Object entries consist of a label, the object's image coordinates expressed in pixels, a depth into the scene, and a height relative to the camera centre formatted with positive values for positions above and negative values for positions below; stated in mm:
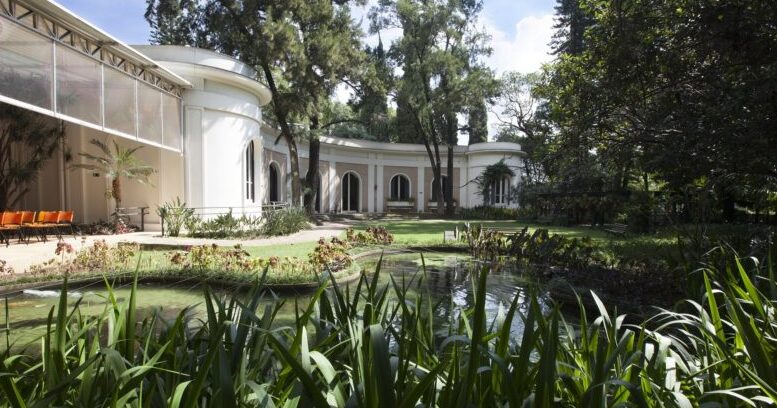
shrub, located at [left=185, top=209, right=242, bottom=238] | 12664 -797
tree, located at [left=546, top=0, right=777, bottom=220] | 5570 +1597
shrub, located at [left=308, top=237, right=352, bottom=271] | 6922 -936
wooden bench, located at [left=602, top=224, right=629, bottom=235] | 15161 -1126
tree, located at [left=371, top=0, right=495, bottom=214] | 24016 +7124
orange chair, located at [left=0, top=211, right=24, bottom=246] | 9594 -454
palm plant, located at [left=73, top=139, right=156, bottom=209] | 12617 +909
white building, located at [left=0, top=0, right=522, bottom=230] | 8336 +2240
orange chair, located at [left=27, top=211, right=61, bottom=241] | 10648 -494
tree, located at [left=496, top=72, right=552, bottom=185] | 26970 +5773
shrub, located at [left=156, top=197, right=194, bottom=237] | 12297 -486
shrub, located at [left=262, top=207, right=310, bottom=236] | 13884 -729
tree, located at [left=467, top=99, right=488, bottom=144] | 25188 +4907
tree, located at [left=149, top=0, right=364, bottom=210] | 16172 +5599
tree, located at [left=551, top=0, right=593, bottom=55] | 30766 +11714
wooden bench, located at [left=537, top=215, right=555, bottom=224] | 21458 -1060
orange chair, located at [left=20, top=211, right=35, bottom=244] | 10222 -453
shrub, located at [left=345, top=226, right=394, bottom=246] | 11461 -999
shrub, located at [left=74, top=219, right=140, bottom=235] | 12727 -813
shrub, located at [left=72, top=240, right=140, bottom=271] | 7234 -958
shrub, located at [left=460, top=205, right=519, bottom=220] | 25891 -958
